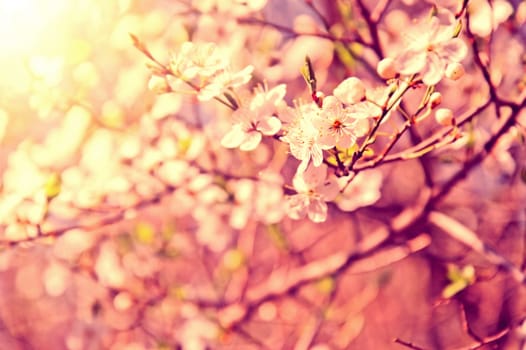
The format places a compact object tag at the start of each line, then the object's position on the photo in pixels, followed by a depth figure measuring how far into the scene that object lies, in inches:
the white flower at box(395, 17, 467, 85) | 29.9
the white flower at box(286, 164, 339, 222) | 31.4
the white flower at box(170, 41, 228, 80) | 31.1
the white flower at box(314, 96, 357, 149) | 30.3
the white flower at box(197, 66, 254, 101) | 31.1
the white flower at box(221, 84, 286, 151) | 31.0
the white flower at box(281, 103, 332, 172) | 30.4
